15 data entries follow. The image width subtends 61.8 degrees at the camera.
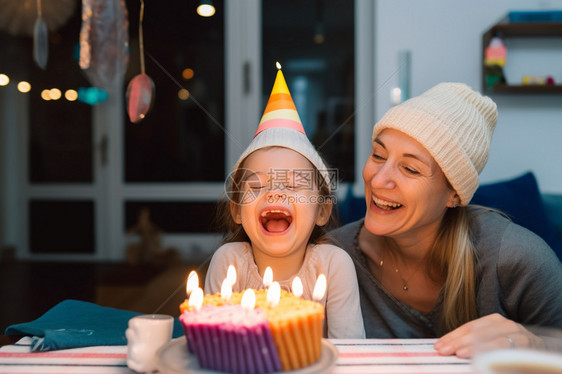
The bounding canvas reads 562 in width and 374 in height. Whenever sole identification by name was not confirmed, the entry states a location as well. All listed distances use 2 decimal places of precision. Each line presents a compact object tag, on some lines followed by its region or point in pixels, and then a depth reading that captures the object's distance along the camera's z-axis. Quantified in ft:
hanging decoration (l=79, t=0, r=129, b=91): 5.09
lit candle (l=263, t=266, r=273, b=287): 3.10
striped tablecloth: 2.61
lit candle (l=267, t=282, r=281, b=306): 2.56
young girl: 3.81
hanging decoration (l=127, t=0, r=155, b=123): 4.45
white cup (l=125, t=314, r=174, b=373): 2.50
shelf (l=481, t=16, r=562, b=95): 8.61
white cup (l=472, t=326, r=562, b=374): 1.89
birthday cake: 2.26
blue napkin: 2.93
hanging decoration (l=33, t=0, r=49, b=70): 4.40
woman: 4.24
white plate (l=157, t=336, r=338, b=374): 2.28
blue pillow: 6.42
